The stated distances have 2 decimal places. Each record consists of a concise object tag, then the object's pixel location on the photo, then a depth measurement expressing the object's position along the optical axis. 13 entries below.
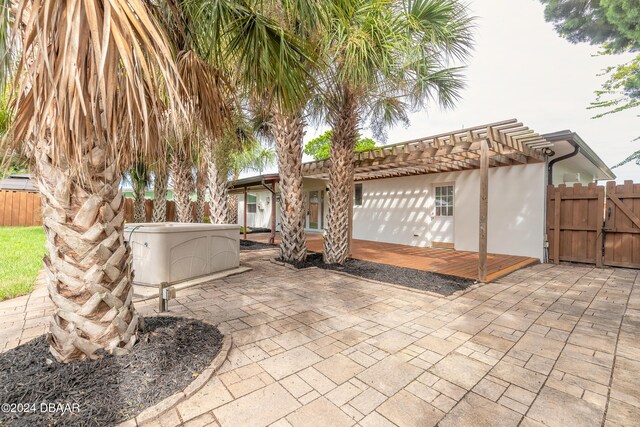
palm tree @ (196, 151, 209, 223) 12.81
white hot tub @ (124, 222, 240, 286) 4.45
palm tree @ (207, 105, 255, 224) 7.93
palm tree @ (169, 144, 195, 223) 9.24
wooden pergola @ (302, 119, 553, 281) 5.19
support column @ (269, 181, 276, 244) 9.70
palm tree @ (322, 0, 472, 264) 4.02
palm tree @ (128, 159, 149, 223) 12.09
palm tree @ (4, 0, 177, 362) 1.18
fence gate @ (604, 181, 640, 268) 6.11
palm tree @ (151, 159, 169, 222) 12.16
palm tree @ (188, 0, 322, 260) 2.52
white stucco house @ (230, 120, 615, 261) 6.04
